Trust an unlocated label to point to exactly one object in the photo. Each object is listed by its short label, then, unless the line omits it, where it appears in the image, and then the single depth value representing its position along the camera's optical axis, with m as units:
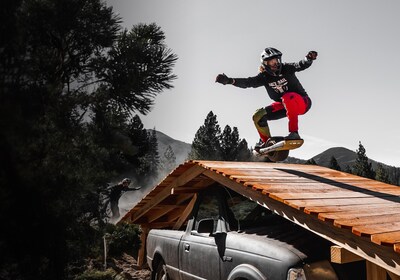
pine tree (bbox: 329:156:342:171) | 52.39
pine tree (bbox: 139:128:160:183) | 27.39
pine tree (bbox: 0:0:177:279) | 2.27
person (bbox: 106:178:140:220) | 12.84
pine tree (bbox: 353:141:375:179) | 42.25
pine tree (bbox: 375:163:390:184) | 37.97
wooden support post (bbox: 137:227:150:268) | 8.05
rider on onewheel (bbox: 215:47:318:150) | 5.88
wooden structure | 2.91
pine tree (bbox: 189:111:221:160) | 43.12
